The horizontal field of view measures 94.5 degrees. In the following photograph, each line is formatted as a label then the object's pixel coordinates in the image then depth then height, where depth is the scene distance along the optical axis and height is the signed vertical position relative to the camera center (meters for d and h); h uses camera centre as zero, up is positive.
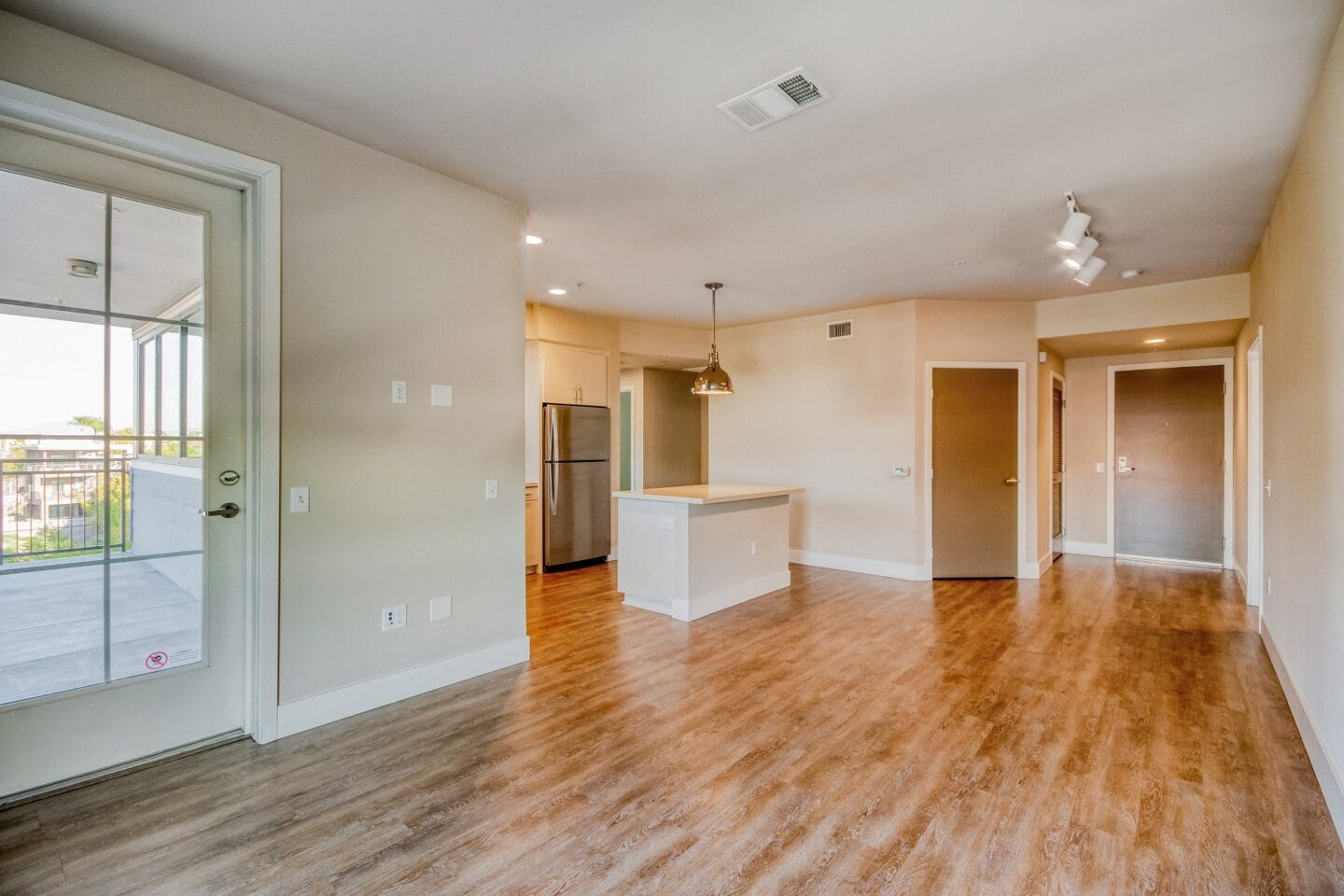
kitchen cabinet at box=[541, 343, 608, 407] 6.14 +0.75
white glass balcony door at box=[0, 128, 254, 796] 2.14 -0.04
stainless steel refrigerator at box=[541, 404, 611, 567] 6.14 -0.36
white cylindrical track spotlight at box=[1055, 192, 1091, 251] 3.22 +1.16
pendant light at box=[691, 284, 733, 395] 4.95 +0.54
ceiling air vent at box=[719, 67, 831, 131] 2.31 +1.36
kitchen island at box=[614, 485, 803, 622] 4.44 -0.74
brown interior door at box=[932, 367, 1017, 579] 5.76 -0.22
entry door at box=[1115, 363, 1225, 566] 6.33 -0.14
